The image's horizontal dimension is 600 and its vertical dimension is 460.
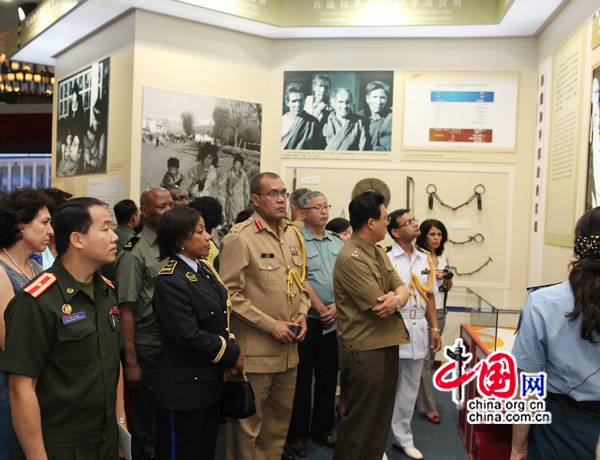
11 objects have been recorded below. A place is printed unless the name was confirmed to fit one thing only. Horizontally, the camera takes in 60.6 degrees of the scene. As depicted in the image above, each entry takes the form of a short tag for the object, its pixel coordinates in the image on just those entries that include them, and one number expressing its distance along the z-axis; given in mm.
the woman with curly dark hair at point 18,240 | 2039
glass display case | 3016
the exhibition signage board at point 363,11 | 5750
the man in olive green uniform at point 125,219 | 3926
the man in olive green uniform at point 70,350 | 1634
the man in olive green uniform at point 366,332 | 3002
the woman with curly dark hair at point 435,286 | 4523
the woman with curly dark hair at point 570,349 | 1793
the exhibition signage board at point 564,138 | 4637
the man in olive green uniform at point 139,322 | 3039
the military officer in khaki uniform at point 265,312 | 2857
